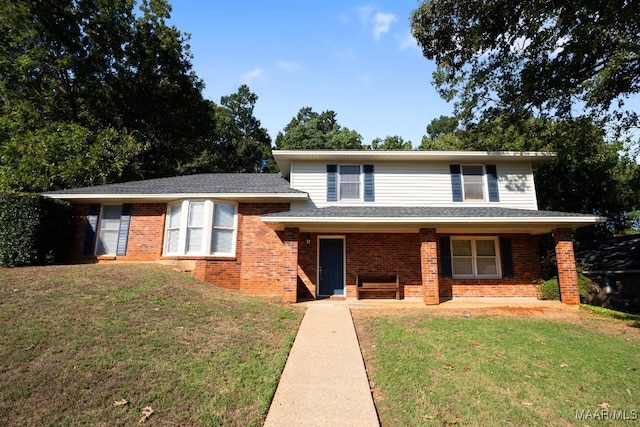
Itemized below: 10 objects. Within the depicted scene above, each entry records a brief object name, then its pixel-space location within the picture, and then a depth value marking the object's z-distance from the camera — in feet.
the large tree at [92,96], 59.77
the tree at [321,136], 110.83
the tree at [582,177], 59.72
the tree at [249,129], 115.24
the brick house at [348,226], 37.32
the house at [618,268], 54.75
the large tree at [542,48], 35.91
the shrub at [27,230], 34.06
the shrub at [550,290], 38.19
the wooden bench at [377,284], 38.60
